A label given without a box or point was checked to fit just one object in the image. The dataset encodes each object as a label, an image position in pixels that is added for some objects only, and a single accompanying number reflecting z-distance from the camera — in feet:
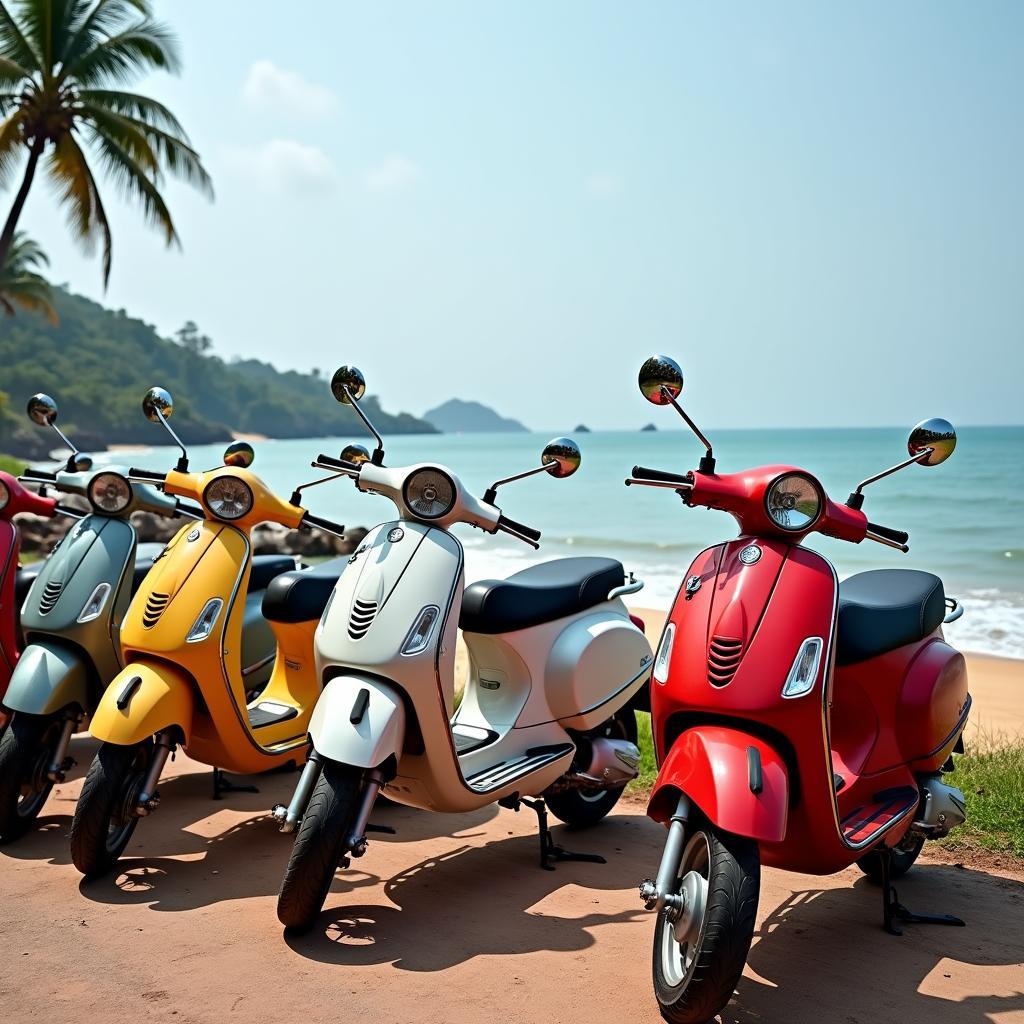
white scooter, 10.72
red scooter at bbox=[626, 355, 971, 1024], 8.91
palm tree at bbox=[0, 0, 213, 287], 47.37
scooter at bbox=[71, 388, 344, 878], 12.11
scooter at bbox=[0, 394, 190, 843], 13.42
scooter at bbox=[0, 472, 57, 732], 16.03
